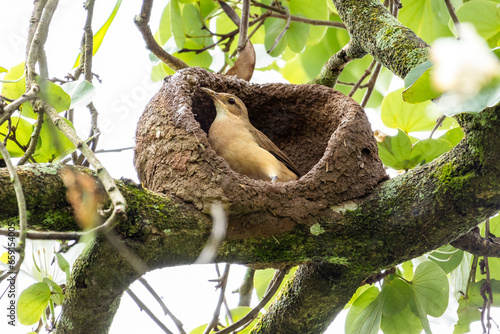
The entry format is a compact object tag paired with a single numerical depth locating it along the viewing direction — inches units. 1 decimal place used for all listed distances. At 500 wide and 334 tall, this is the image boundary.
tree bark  196.4
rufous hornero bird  312.7
